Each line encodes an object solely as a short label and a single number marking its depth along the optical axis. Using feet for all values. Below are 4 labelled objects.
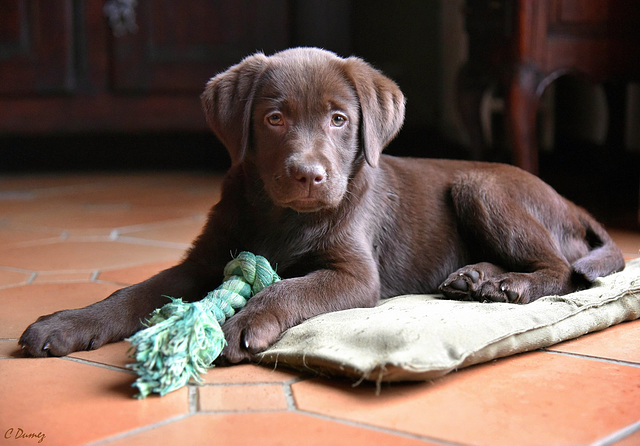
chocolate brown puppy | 7.09
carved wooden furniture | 12.78
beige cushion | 5.91
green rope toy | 5.77
